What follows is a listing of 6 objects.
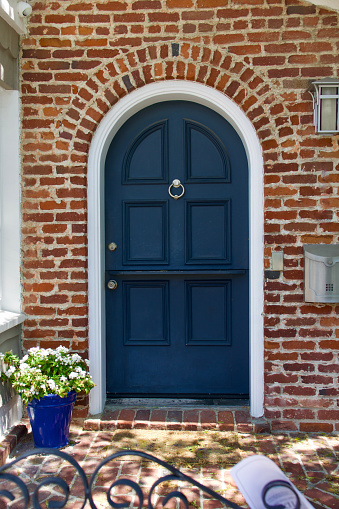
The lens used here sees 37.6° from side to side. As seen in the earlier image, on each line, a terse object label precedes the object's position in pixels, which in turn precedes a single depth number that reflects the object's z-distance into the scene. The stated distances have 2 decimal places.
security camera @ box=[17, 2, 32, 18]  3.57
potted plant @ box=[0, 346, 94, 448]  3.26
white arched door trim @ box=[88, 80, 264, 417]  3.69
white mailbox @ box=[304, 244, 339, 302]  3.54
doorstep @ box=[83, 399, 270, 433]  3.63
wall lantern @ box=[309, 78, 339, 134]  3.45
